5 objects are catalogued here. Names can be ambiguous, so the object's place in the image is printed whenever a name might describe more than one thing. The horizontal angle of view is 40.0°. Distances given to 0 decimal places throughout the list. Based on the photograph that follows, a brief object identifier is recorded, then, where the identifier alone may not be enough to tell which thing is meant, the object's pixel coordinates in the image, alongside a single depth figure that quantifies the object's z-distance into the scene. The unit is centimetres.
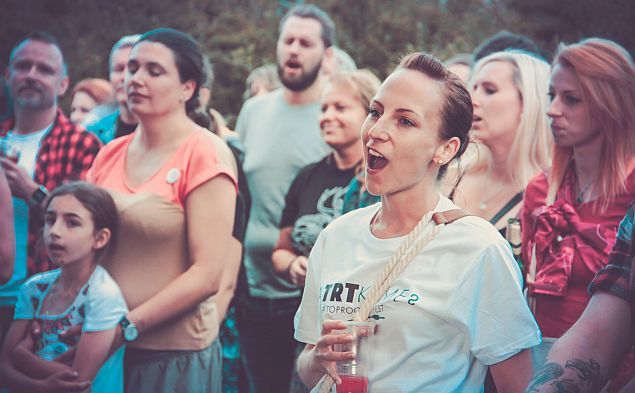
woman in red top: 368
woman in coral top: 409
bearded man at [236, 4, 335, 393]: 550
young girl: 392
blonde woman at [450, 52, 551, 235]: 451
